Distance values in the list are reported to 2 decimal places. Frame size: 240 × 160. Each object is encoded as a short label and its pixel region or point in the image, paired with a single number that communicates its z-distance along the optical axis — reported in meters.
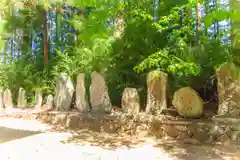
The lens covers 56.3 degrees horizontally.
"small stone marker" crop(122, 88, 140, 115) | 4.65
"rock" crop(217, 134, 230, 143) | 3.43
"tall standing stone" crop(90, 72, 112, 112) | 5.18
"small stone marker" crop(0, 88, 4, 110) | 8.15
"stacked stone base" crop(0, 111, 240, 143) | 3.50
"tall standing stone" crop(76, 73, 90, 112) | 5.59
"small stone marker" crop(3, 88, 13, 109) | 7.98
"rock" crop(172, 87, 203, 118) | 3.90
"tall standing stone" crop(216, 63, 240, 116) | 3.64
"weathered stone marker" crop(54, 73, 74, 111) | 6.10
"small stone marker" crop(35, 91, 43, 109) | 7.42
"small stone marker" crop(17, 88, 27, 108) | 7.81
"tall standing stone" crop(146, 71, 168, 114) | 4.39
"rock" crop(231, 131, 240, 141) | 3.35
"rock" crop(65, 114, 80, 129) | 5.30
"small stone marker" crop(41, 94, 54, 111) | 6.83
